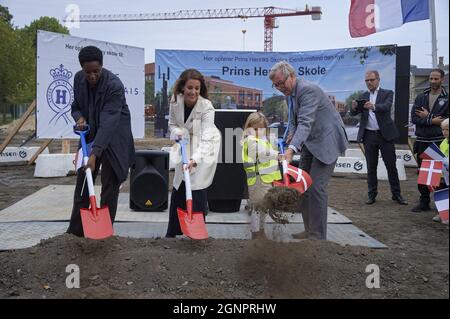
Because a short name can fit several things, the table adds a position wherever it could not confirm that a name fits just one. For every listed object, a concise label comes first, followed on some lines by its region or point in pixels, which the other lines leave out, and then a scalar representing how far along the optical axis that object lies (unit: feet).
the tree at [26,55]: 98.99
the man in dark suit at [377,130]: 23.32
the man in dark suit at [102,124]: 12.98
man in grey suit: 14.65
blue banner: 39.37
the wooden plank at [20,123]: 34.06
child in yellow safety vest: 14.87
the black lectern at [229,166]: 20.85
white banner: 31.30
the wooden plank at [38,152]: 34.91
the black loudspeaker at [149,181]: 20.71
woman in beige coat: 13.87
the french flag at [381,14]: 27.55
